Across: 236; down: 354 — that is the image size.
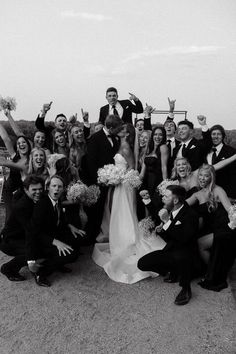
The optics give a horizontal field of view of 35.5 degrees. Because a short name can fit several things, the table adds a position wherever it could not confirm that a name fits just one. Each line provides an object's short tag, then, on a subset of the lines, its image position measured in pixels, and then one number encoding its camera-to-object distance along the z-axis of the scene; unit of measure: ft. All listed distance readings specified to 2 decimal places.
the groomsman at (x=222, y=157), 22.81
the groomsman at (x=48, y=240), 17.80
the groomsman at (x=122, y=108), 26.87
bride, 19.63
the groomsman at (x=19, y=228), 18.26
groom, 23.56
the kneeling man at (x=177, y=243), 17.53
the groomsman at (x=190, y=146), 22.70
